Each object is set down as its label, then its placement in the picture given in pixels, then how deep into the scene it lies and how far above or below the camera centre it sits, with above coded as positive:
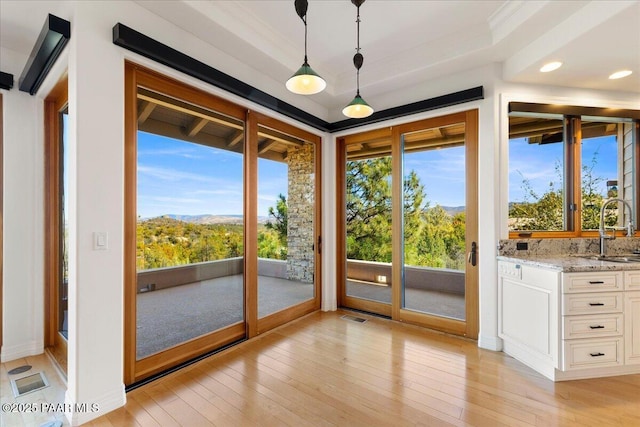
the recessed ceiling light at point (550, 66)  2.74 +1.45
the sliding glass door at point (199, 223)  2.42 -0.09
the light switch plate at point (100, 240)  2.02 -0.18
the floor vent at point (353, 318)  3.92 -1.47
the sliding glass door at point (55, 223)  2.93 -0.07
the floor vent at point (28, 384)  2.30 -1.43
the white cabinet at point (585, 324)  2.42 -0.98
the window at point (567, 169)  3.25 +0.51
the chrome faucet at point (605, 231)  3.04 -0.20
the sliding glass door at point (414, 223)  3.37 -0.12
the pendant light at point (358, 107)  2.46 +0.94
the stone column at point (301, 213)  4.03 +0.02
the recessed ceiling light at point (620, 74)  2.88 +1.43
